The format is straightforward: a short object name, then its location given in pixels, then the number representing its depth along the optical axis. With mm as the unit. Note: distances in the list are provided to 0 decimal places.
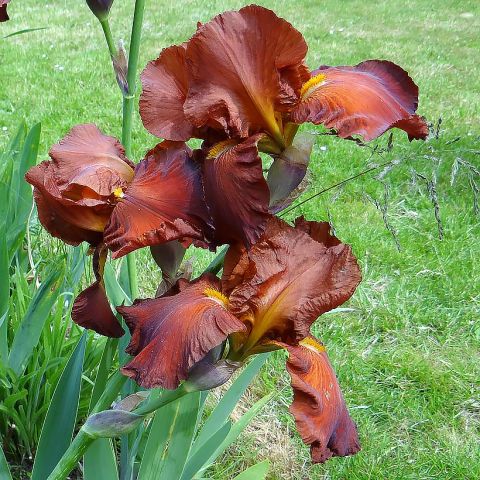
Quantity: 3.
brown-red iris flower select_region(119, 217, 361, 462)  722
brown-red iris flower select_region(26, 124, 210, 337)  699
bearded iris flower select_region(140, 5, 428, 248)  689
